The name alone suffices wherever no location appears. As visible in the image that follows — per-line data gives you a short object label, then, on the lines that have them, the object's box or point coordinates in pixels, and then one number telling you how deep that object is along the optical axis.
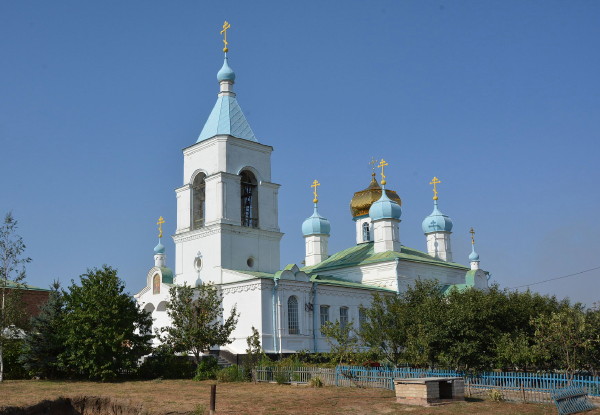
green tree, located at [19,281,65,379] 25.59
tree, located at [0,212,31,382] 25.56
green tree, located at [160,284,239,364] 27.12
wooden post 16.83
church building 30.34
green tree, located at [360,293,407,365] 25.31
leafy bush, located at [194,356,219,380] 26.28
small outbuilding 18.11
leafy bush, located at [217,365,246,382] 25.42
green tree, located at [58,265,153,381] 25.25
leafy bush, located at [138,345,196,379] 27.08
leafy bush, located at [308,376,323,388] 22.72
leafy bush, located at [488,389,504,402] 19.08
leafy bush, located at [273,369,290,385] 24.06
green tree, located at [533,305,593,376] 20.77
